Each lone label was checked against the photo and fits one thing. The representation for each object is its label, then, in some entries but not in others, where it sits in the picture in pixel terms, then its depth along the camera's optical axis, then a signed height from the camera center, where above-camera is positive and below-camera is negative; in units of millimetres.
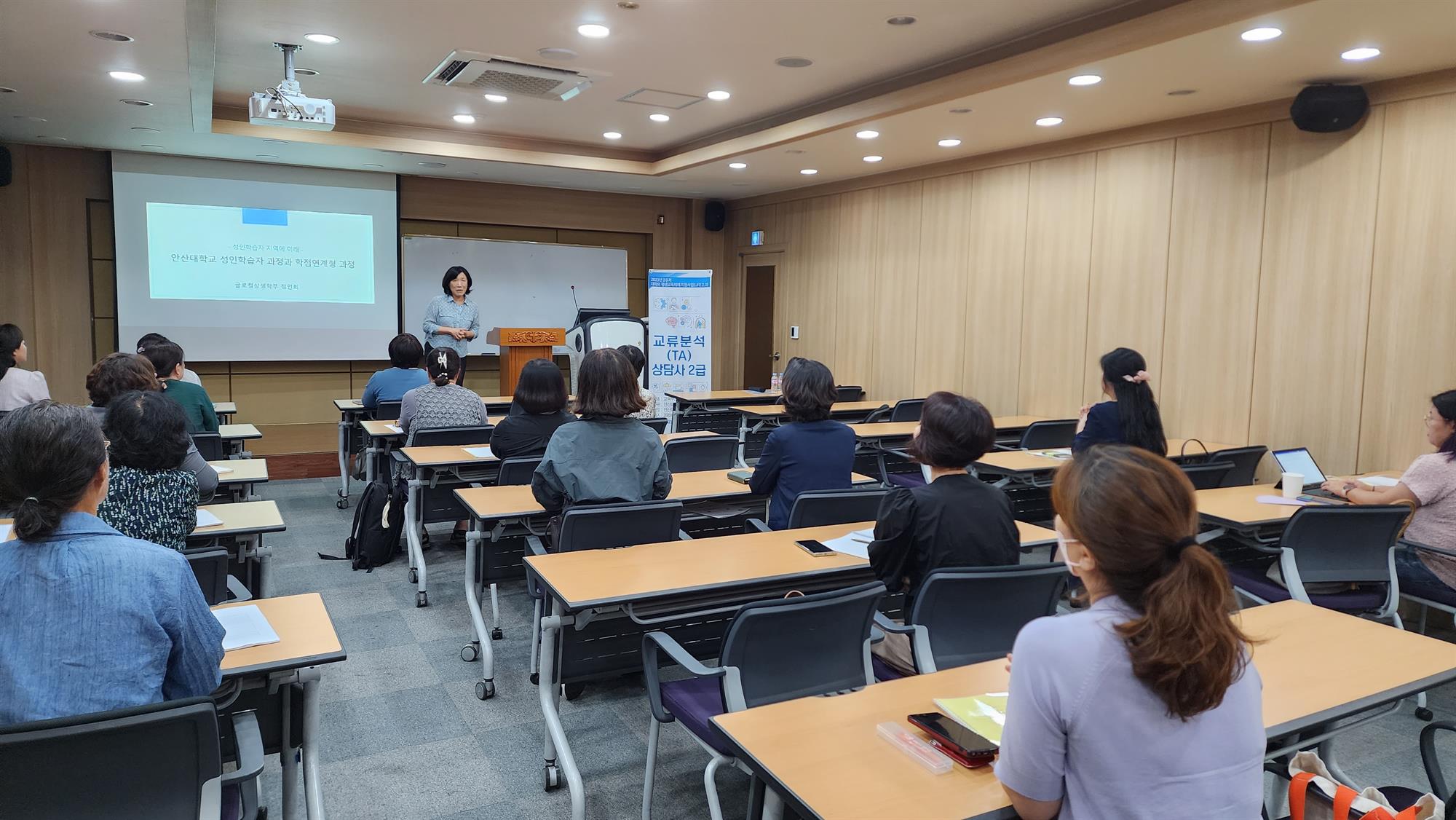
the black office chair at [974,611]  2363 -776
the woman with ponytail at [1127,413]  4367 -356
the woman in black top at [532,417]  4422 -445
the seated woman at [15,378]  5336 -368
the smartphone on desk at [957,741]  1603 -759
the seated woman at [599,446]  3412 -459
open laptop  4816 -665
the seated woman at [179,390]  4793 -377
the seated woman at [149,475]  2420 -433
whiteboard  10008 +640
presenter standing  8211 +122
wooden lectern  8789 -165
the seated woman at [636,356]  6406 -179
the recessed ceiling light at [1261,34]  4289 +1549
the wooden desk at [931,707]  1488 -779
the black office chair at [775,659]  2123 -840
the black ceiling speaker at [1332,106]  5199 +1441
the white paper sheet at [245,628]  2113 -768
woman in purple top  1229 -489
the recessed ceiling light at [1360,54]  4598 +1563
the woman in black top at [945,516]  2525 -519
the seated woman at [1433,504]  3656 -662
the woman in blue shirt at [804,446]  3750 -479
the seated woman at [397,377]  6270 -363
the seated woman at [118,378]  3549 -233
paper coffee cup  4312 -688
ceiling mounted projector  5355 +1345
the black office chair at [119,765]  1427 -770
